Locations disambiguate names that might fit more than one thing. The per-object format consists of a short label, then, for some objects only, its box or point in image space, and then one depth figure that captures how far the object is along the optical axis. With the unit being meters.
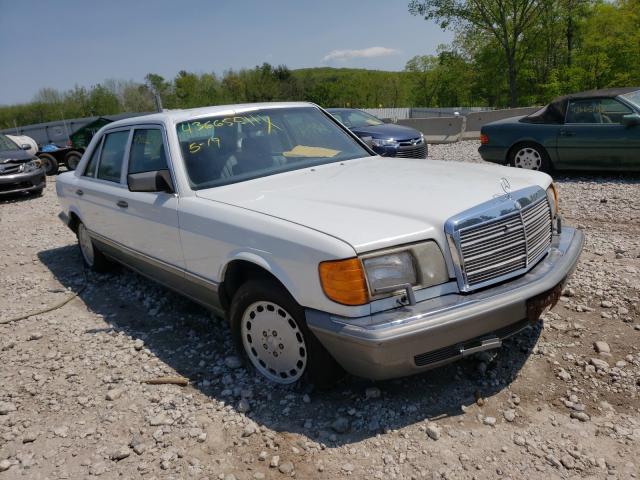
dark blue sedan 10.92
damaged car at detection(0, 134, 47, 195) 11.45
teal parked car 7.73
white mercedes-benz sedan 2.41
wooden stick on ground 3.29
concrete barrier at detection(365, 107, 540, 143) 16.66
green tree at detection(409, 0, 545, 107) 35.03
